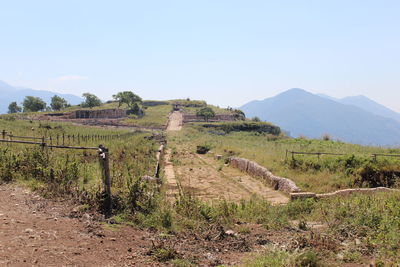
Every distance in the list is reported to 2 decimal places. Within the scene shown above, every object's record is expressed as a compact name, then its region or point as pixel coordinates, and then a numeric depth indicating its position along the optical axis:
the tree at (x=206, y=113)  79.50
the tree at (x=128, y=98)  89.06
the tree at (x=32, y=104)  93.25
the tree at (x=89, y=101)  98.44
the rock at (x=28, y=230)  5.48
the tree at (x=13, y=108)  103.74
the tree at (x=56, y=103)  97.12
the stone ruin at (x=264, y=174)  12.50
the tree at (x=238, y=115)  91.14
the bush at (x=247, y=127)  67.44
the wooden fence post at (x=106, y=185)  7.03
